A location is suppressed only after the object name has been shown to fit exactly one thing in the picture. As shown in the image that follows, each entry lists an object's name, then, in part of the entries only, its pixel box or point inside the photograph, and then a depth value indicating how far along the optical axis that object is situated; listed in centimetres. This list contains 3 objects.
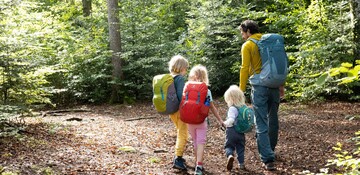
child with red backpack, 492
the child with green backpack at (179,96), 518
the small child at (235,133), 525
